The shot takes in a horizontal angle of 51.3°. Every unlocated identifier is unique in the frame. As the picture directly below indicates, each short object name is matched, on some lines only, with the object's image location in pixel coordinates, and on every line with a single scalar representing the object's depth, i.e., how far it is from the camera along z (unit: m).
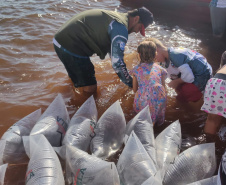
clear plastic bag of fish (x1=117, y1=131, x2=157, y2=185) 2.16
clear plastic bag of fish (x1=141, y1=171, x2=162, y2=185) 1.87
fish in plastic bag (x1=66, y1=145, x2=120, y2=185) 2.01
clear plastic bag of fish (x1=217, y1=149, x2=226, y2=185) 1.63
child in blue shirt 3.31
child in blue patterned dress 3.03
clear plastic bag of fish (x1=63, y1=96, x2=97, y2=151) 2.62
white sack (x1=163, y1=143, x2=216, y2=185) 2.26
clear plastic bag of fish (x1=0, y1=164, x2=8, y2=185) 2.14
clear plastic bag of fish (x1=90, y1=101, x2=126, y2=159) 2.62
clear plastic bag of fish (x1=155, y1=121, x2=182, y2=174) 2.45
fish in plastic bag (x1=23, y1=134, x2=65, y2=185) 2.02
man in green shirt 3.26
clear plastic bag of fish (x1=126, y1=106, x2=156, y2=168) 2.61
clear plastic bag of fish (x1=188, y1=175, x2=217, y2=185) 2.02
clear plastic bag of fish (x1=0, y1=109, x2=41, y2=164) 2.49
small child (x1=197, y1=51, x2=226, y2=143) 2.62
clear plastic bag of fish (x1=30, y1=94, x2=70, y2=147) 2.67
